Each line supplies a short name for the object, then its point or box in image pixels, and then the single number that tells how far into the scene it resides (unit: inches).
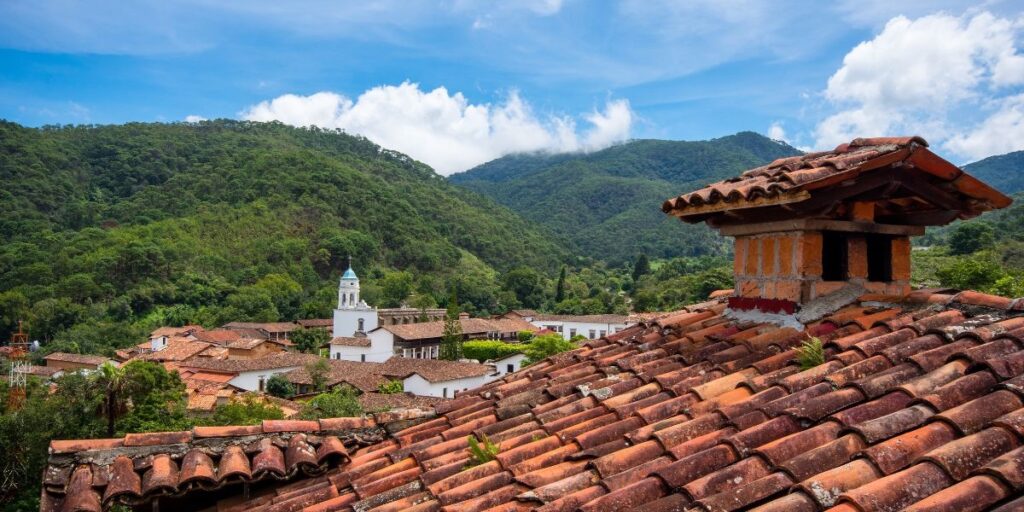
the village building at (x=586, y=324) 2374.5
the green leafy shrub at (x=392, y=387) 1565.9
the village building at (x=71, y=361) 1950.1
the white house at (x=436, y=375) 1574.8
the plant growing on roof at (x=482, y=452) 138.3
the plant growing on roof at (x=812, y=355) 138.6
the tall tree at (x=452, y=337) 2081.7
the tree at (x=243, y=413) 1017.5
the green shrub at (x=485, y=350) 2193.7
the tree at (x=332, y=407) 1063.0
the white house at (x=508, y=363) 1987.0
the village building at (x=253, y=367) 1754.4
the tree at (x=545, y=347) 1815.9
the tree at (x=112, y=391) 889.5
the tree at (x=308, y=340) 2583.7
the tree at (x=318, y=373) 1609.1
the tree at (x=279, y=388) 1643.7
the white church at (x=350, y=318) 2329.0
